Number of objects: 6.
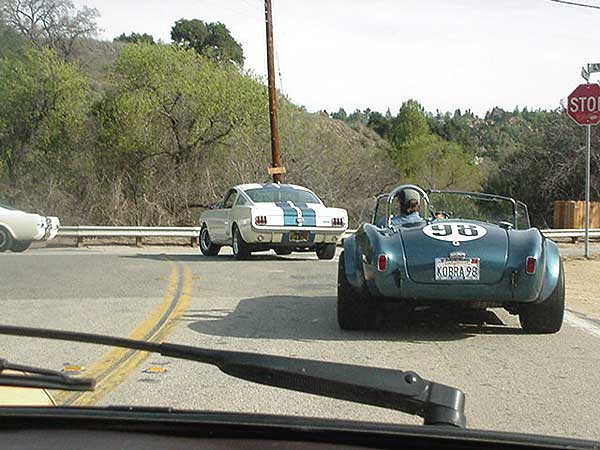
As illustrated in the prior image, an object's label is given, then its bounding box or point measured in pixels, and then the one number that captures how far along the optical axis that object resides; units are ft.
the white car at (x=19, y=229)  65.00
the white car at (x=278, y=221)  53.01
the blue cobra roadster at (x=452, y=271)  24.72
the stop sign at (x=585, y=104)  56.95
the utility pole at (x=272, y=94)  95.45
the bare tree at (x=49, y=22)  120.78
